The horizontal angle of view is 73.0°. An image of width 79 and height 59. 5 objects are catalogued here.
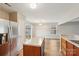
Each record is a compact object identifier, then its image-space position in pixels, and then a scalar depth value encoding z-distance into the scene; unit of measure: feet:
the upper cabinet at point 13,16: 6.43
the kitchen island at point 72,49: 5.02
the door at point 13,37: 5.74
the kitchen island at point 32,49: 5.37
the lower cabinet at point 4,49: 4.84
